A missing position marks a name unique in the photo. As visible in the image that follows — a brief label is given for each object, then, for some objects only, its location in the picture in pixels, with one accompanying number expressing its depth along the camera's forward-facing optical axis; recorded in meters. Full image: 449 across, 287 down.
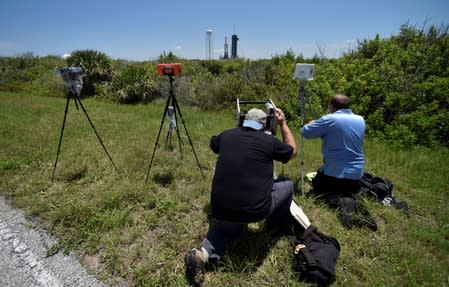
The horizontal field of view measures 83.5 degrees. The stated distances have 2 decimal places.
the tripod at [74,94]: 3.20
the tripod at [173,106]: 3.26
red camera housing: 3.09
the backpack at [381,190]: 3.08
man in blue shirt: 2.87
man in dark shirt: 2.08
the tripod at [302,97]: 2.92
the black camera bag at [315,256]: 2.01
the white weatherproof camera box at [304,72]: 2.76
